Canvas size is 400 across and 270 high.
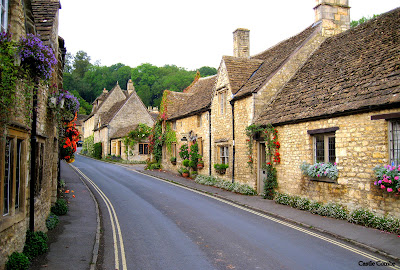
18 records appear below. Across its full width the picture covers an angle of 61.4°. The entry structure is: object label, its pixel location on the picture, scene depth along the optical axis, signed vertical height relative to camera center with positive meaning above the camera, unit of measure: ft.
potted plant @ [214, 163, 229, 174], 67.32 -3.60
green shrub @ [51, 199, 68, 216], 40.88 -7.21
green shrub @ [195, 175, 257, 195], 57.16 -6.74
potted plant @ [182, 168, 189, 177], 86.12 -5.93
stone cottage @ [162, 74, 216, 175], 79.41 +8.27
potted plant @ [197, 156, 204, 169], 79.78 -3.47
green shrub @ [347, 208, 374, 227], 33.30 -6.88
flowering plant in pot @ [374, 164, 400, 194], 30.11 -2.65
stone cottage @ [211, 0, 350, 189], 58.08 +12.22
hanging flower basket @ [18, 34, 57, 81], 21.25 +6.07
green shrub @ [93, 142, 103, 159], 173.64 +0.25
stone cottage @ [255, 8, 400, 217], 33.35 +4.02
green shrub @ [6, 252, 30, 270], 20.52 -6.98
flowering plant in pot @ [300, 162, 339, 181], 38.99 -2.52
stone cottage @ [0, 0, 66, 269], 20.78 -0.60
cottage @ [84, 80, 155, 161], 149.48 +14.38
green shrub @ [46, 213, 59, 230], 33.68 -7.40
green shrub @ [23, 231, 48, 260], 24.71 -7.24
